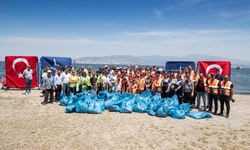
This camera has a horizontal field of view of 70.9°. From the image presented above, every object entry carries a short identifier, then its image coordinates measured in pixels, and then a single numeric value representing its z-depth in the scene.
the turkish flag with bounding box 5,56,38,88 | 12.25
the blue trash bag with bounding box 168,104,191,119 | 7.23
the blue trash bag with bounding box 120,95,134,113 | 7.78
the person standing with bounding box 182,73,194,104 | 8.28
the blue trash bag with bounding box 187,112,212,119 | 7.29
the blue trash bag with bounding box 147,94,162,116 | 7.59
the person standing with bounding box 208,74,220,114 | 7.66
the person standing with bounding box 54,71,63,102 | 8.97
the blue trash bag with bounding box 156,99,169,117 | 7.33
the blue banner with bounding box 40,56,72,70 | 12.18
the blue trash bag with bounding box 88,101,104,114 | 7.53
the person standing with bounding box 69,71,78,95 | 9.22
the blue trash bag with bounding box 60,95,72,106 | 8.60
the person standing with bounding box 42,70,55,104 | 8.72
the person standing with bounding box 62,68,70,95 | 9.15
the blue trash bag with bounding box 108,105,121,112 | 7.88
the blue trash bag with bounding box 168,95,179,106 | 8.02
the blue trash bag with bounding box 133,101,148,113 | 7.84
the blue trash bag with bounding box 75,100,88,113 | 7.54
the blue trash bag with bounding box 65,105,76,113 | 7.55
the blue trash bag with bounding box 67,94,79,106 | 8.06
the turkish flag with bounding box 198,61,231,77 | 9.96
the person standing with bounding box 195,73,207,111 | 8.15
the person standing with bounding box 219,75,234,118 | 7.28
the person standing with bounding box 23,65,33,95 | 10.76
